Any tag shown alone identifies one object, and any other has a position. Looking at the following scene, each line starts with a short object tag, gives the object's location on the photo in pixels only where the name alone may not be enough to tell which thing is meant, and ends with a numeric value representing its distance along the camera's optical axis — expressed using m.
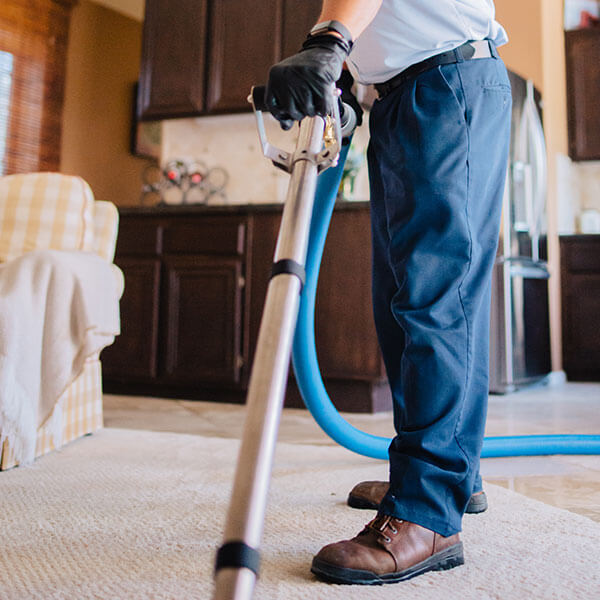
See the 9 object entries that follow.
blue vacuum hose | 1.34
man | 0.95
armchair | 1.89
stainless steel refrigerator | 3.52
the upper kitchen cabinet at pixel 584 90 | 4.60
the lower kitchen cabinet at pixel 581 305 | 4.30
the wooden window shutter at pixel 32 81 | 5.06
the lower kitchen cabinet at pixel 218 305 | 2.86
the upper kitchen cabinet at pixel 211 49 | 3.60
